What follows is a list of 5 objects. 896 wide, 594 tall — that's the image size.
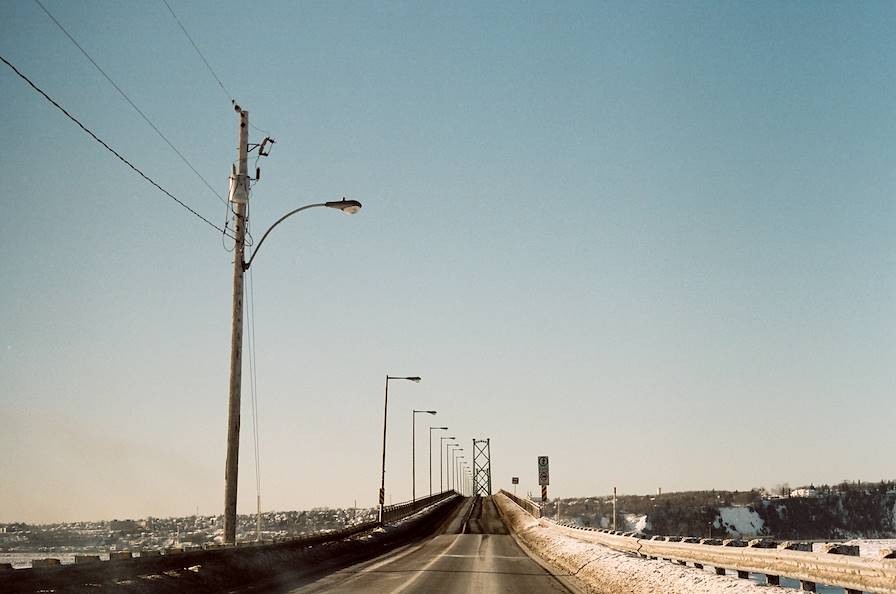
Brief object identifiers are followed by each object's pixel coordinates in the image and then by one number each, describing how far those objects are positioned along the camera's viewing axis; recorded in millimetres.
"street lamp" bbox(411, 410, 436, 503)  83219
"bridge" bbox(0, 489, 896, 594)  10312
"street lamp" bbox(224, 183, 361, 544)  18406
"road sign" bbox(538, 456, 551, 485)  50250
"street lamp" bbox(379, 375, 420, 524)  50391
